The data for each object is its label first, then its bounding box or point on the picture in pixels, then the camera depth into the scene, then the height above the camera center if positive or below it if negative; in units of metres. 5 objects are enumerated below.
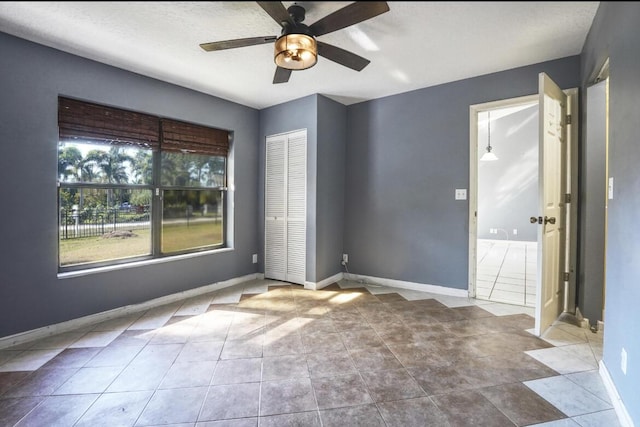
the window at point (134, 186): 2.50 +0.24
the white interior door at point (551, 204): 2.12 +0.05
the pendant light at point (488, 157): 5.95 +1.10
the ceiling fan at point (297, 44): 1.44 +0.97
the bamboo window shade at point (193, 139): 3.10 +0.80
